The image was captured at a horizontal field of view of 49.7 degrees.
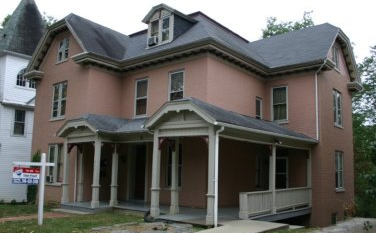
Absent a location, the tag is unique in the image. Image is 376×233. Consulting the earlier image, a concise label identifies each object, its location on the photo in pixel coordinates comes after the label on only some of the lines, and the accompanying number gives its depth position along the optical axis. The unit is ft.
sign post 39.86
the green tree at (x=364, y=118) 88.01
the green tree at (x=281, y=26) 124.12
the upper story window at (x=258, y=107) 62.44
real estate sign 38.75
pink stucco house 51.75
